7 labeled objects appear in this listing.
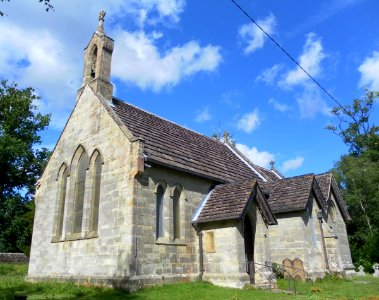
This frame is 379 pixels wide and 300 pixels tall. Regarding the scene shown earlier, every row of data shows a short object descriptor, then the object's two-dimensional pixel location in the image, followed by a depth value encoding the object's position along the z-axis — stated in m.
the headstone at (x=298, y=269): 18.50
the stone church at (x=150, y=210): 15.33
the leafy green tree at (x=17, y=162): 42.88
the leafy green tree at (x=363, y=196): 36.75
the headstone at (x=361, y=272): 26.66
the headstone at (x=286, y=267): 19.02
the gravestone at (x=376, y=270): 27.52
